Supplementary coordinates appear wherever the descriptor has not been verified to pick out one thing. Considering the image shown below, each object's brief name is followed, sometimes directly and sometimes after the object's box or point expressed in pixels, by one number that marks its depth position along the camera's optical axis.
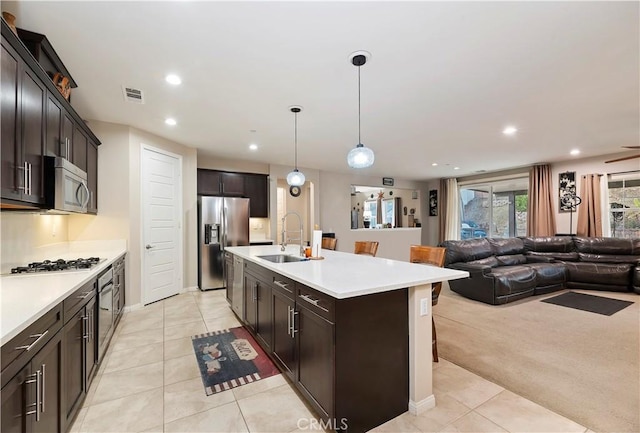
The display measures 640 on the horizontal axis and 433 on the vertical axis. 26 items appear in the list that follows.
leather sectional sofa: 4.39
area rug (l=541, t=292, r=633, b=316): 4.04
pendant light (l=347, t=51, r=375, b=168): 2.64
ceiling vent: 2.92
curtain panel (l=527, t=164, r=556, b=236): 6.58
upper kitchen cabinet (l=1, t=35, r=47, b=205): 1.62
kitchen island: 1.63
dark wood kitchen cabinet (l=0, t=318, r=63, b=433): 1.09
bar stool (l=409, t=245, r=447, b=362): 2.55
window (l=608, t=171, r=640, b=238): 5.69
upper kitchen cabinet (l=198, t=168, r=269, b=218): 5.67
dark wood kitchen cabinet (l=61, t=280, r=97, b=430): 1.64
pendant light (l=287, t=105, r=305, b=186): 4.01
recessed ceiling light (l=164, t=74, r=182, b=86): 2.65
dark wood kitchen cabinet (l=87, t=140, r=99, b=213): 3.38
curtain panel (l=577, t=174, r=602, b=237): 5.95
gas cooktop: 2.16
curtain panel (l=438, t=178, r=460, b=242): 8.63
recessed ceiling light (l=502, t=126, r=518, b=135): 4.16
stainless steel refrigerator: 5.25
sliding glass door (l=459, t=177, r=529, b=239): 7.59
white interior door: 4.27
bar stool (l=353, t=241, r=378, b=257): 3.63
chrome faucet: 3.65
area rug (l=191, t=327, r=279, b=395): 2.30
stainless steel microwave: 2.16
